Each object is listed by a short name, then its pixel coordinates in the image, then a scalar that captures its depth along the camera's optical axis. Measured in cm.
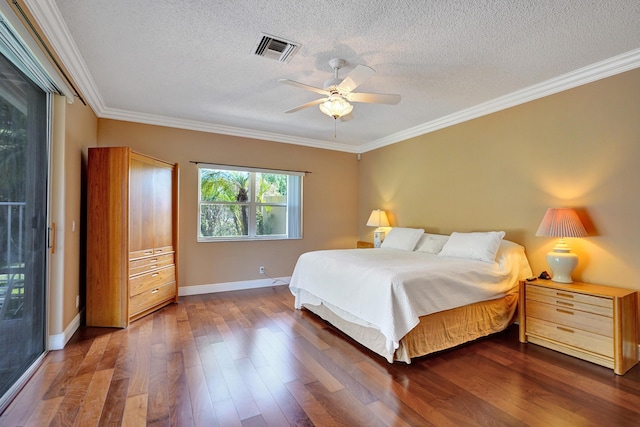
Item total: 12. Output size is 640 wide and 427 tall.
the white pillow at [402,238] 415
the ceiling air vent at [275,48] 235
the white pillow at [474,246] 317
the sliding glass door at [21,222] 188
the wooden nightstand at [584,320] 234
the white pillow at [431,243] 386
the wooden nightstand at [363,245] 538
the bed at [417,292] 245
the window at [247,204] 466
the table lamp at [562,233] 271
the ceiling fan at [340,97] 247
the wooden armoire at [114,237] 316
